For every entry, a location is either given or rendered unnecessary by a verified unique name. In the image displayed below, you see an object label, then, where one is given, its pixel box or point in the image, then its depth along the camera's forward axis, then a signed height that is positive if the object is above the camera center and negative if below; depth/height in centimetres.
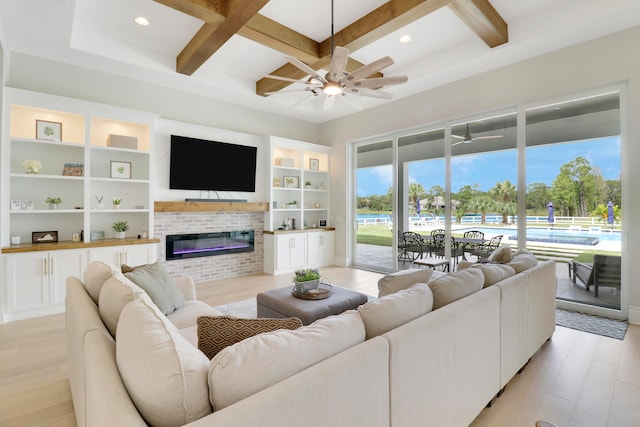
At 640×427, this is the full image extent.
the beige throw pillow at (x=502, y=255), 303 -42
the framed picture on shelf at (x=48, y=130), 395 +110
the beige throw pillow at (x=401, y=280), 218 -48
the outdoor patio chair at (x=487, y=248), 479 -54
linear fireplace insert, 518 -54
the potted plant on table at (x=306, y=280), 311 -68
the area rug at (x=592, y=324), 324 -124
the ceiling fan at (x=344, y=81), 278 +135
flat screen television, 514 +87
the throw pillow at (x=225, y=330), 131 -50
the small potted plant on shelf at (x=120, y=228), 446 -21
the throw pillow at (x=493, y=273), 223 -44
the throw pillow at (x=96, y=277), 192 -41
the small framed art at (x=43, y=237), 394 -30
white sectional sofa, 90 -55
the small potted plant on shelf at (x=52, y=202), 402 +16
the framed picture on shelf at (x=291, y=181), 664 +72
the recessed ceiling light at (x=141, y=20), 361 +231
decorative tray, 302 -80
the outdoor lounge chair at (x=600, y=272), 375 -73
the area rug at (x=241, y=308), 378 -122
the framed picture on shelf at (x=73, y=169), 413 +60
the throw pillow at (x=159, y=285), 241 -59
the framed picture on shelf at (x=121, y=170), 454 +66
